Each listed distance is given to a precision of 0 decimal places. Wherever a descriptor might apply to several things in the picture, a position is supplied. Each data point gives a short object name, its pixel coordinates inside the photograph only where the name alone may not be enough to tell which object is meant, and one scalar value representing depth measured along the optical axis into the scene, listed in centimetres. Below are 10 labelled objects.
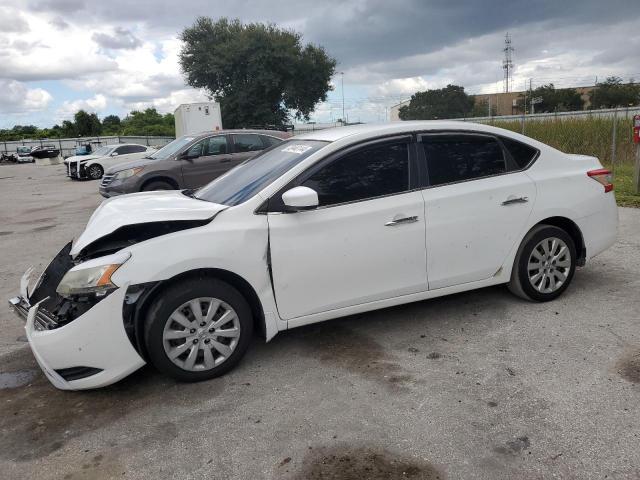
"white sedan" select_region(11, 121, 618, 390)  338
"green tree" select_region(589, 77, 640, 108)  5228
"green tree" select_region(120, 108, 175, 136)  8106
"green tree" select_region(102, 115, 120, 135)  8494
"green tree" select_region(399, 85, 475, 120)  5422
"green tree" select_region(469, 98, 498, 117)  5758
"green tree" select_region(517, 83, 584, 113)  6344
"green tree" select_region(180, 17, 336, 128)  4591
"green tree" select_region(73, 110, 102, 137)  7575
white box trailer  2881
